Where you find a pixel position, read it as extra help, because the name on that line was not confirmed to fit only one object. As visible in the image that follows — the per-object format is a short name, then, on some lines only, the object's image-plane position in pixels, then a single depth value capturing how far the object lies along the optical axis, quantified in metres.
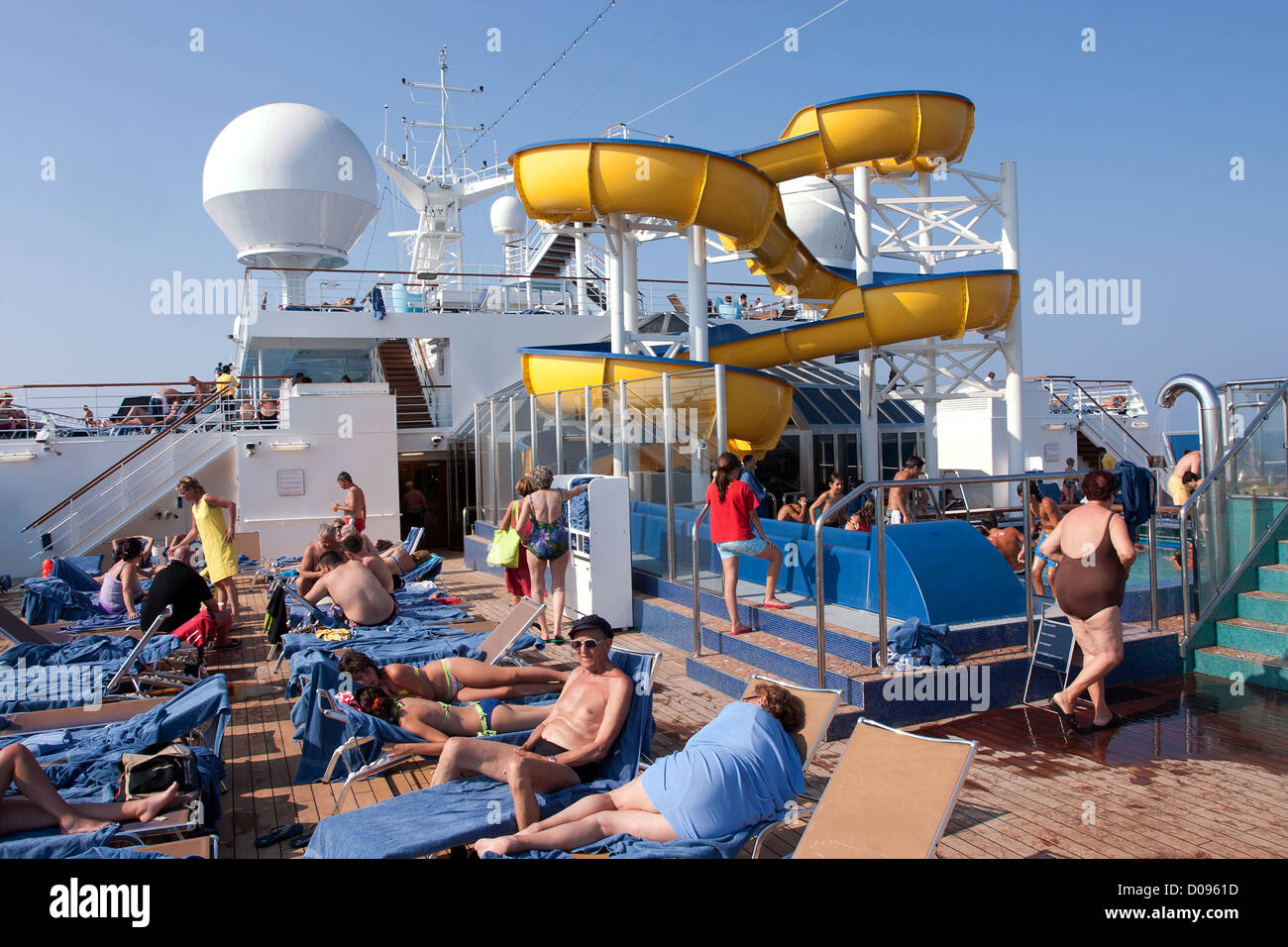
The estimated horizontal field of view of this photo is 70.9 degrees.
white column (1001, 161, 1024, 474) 14.22
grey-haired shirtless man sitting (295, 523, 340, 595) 8.98
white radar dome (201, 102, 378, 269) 21.36
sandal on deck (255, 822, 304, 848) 4.24
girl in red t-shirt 6.85
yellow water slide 10.35
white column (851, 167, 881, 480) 14.16
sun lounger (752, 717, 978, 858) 3.33
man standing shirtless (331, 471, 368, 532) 12.73
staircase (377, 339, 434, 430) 19.28
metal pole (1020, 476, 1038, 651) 6.04
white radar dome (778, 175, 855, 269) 26.94
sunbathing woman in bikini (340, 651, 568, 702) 5.28
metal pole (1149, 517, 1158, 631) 6.57
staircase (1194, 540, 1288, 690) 6.14
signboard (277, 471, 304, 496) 15.44
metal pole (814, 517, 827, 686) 5.39
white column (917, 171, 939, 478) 14.88
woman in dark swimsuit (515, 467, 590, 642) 8.38
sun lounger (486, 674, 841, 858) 3.37
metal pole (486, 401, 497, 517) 14.38
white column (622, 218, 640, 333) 11.99
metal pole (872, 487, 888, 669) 5.47
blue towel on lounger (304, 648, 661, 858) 3.50
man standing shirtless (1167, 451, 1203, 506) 9.25
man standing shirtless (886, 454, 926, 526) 7.91
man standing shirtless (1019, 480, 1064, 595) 6.90
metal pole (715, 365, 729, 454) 8.58
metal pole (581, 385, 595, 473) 10.50
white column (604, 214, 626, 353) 11.20
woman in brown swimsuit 5.17
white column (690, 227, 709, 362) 11.18
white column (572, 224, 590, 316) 21.33
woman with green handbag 8.96
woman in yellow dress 8.85
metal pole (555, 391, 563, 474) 11.39
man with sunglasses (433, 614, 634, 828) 4.16
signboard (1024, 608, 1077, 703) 5.68
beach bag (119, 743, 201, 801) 4.07
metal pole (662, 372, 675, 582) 8.55
